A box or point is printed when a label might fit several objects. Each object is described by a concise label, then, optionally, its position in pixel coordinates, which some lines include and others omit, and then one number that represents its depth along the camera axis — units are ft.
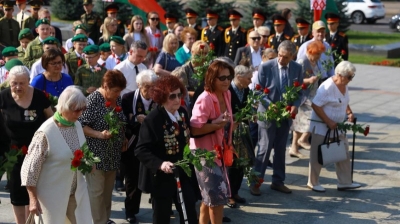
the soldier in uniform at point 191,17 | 52.06
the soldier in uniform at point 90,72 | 31.35
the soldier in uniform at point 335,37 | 46.62
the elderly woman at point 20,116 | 23.77
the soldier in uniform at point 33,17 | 50.06
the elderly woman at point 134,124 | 26.48
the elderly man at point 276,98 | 30.99
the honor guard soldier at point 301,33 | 46.75
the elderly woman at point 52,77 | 27.37
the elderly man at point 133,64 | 31.45
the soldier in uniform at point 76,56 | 35.63
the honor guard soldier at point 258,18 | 47.10
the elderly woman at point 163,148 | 22.29
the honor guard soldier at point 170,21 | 50.49
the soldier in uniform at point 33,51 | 36.19
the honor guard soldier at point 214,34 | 49.21
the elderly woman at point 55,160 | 21.07
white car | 115.14
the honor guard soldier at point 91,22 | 52.75
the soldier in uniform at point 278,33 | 45.93
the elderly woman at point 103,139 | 25.25
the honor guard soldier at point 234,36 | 47.98
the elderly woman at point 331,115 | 30.96
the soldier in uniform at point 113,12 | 48.37
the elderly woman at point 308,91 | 36.42
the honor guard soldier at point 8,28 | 47.37
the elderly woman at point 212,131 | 24.06
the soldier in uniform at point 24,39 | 38.74
